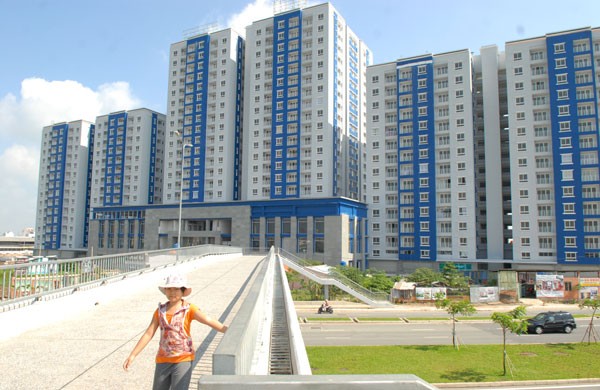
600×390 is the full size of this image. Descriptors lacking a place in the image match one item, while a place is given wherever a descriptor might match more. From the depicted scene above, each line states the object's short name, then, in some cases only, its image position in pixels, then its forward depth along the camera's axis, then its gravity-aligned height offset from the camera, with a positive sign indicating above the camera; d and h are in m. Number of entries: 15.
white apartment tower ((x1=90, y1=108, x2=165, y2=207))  97.38 +17.31
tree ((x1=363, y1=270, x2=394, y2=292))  52.50 -6.18
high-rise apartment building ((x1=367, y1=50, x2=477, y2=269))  66.75 +12.43
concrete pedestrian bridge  2.90 -2.05
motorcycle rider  42.33 -7.52
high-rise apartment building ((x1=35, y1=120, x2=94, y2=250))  110.00 +11.31
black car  34.72 -7.36
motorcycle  42.28 -7.70
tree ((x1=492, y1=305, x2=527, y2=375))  27.05 -5.65
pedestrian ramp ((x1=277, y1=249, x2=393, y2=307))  47.84 -5.81
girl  4.15 -1.04
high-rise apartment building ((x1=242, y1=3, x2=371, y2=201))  72.38 +22.75
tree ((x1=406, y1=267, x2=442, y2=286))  53.47 -5.46
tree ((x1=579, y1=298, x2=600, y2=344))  32.76 -5.83
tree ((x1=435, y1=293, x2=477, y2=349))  33.03 -5.85
